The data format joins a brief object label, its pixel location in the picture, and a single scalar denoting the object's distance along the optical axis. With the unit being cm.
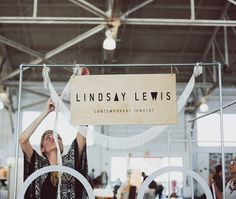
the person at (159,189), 764
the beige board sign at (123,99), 301
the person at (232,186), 375
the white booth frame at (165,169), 304
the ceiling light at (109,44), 721
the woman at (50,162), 321
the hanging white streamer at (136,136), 329
